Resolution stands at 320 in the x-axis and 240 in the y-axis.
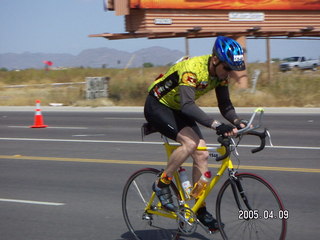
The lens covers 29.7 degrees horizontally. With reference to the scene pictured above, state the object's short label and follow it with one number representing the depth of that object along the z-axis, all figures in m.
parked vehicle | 53.87
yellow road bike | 5.01
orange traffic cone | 18.28
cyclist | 5.02
